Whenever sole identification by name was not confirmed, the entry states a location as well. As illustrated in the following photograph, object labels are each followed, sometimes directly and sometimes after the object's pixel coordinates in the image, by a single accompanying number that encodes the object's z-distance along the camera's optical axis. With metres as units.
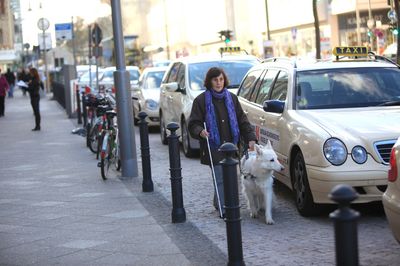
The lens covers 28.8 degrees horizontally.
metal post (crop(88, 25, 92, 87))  24.93
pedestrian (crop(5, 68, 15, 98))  52.14
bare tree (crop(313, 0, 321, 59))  25.30
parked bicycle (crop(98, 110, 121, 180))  11.50
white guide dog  7.52
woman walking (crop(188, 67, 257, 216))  7.89
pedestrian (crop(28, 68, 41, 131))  21.45
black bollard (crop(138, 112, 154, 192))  9.76
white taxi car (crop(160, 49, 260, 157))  13.78
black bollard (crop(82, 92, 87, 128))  19.27
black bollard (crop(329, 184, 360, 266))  3.47
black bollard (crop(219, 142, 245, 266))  5.72
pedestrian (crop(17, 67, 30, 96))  38.89
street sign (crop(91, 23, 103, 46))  24.03
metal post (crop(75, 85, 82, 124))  22.44
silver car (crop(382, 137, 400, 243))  5.52
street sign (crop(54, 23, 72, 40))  30.59
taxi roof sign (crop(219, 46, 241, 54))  17.19
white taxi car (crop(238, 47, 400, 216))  7.31
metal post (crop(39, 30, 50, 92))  37.37
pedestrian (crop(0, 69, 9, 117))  29.59
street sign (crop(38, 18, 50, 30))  35.50
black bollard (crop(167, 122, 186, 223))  7.88
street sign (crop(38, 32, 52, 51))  39.62
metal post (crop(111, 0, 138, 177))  11.38
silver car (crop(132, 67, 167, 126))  19.13
